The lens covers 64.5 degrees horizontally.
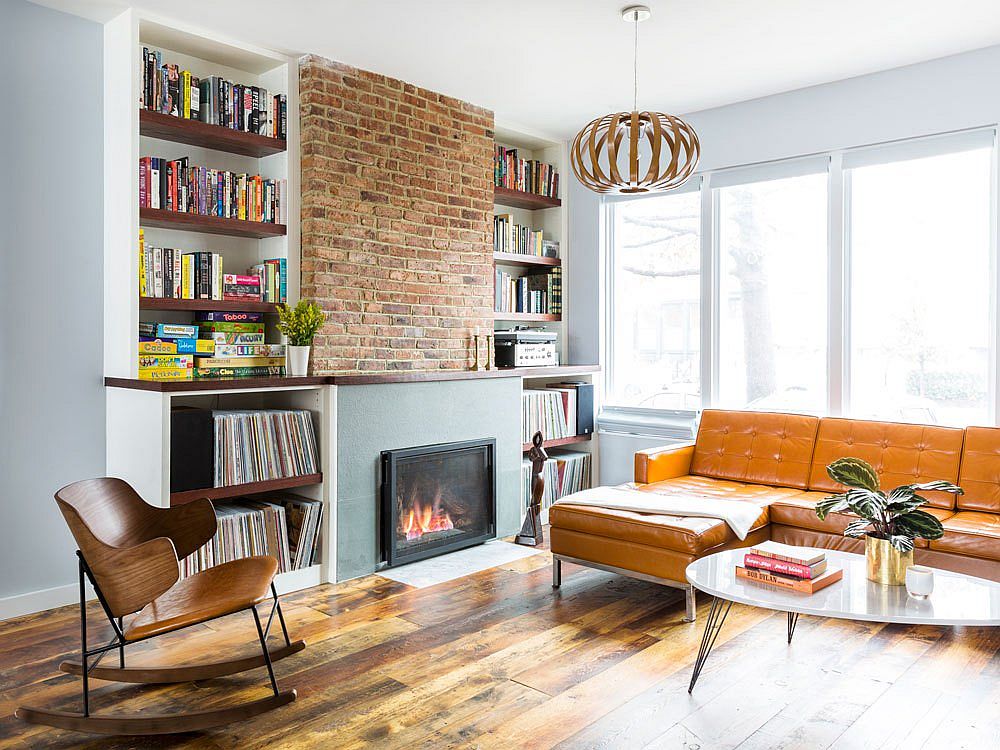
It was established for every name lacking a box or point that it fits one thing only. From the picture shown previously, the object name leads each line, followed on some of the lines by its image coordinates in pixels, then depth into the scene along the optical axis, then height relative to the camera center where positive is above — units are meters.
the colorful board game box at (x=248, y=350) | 3.99 +0.07
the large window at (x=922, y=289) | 4.20 +0.41
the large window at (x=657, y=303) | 5.33 +0.43
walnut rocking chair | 2.38 -0.74
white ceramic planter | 3.99 +0.03
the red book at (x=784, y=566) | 2.65 -0.69
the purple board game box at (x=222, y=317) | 4.00 +0.24
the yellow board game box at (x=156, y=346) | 3.70 +0.09
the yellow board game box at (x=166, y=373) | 3.71 -0.04
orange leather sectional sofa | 3.44 -0.67
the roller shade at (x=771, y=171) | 4.69 +1.19
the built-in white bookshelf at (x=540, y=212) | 5.70 +1.14
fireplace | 4.18 -0.76
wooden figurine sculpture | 4.73 -0.91
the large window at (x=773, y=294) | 4.76 +0.43
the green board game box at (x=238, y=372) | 3.91 -0.04
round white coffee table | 2.42 -0.76
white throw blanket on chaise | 3.59 -0.67
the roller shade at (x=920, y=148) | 4.13 +1.18
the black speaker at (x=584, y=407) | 5.64 -0.31
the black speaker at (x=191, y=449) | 3.47 -0.38
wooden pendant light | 3.32 +0.92
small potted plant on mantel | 3.99 +0.17
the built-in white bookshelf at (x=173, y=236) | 3.56 +0.66
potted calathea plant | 2.63 -0.52
